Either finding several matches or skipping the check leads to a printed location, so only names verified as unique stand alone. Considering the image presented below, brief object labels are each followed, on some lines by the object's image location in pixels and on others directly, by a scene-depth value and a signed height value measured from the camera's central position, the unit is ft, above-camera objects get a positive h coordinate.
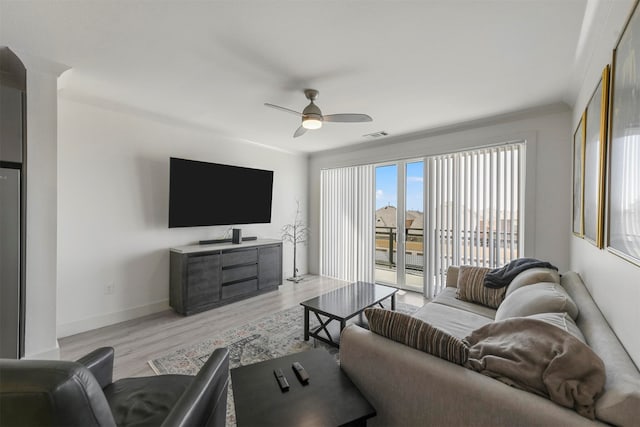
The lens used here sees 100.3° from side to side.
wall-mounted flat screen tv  11.29 +0.89
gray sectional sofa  2.74 -2.14
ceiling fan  8.29 +3.10
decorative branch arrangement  16.84 -1.34
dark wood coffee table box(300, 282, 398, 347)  8.04 -2.94
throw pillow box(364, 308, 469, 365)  3.73 -1.83
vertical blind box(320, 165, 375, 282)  15.65 -0.56
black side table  3.41 -2.61
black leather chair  1.83 -2.37
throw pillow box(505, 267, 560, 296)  6.85 -1.64
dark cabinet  10.79 -2.75
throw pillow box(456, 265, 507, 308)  8.17 -2.39
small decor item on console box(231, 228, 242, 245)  13.20 -1.15
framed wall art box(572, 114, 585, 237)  7.00 +1.04
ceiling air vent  13.24 +4.06
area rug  7.33 -4.16
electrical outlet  9.96 -2.87
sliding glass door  14.02 +0.06
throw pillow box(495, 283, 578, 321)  4.91 -1.72
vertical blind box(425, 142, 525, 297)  10.98 +0.25
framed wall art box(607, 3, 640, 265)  3.28 +0.93
